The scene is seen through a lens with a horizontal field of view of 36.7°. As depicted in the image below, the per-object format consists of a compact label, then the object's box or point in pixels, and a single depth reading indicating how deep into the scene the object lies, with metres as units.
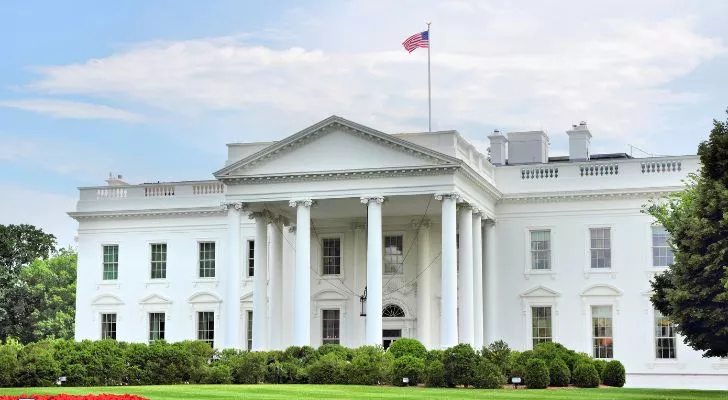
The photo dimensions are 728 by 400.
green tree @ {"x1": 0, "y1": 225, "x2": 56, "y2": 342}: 68.38
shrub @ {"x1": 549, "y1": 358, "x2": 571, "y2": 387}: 37.50
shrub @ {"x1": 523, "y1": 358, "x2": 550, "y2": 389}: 36.00
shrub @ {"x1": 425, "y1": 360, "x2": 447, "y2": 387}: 35.72
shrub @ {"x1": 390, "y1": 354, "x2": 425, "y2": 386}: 36.47
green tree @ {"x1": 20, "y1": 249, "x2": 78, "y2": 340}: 69.62
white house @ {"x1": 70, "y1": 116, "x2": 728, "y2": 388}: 45.34
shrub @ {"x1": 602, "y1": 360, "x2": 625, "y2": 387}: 40.91
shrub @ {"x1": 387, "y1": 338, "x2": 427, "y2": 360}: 41.00
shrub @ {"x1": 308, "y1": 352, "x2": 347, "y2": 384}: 37.84
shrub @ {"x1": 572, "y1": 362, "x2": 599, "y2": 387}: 38.50
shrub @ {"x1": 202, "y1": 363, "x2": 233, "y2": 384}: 38.56
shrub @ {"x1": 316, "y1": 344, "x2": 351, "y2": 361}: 40.05
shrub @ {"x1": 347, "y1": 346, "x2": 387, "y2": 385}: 37.12
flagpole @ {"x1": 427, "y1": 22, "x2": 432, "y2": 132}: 48.92
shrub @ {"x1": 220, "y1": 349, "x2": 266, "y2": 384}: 39.22
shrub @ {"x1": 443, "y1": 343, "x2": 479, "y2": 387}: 35.38
